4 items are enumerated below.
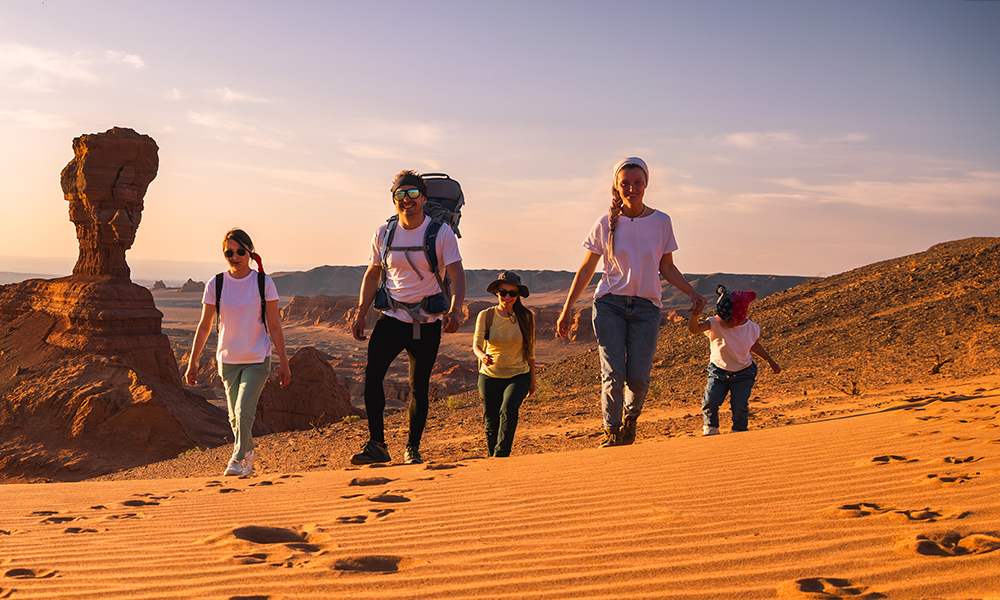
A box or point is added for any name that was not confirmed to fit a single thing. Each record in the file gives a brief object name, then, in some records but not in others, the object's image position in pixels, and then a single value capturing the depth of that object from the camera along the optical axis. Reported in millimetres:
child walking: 5945
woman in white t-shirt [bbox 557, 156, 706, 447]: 5215
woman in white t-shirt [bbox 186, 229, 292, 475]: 5406
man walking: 5227
